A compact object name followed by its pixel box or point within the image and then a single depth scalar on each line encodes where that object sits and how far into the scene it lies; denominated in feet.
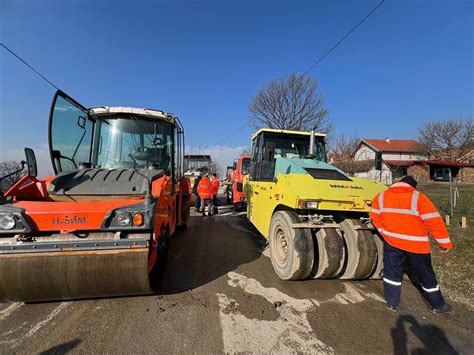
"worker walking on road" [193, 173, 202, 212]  34.68
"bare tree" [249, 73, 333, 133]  67.56
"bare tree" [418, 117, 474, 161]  118.11
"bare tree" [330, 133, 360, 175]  66.71
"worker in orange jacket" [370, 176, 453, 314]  9.78
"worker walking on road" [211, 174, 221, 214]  32.45
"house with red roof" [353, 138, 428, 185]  144.71
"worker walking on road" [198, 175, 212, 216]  31.04
